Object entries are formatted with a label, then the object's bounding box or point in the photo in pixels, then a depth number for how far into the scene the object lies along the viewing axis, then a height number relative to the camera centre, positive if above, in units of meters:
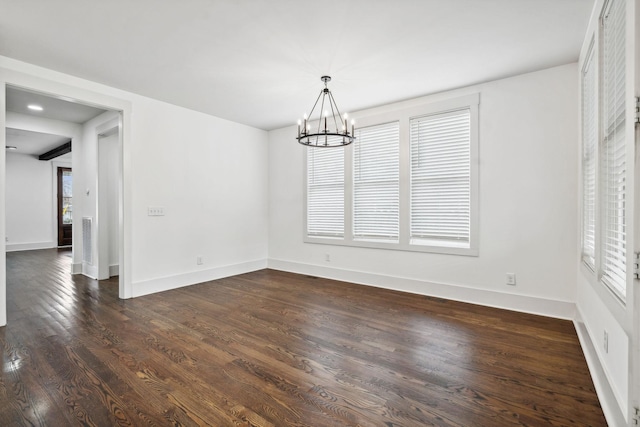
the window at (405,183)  3.86 +0.39
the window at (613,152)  1.71 +0.36
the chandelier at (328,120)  3.18 +1.44
